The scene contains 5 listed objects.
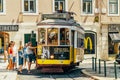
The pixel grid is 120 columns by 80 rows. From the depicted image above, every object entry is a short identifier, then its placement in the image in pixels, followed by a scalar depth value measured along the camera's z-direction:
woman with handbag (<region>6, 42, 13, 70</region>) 28.80
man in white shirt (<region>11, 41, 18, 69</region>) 28.47
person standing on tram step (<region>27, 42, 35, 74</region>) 27.64
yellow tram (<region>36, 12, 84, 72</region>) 26.03
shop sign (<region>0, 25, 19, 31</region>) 43.53
